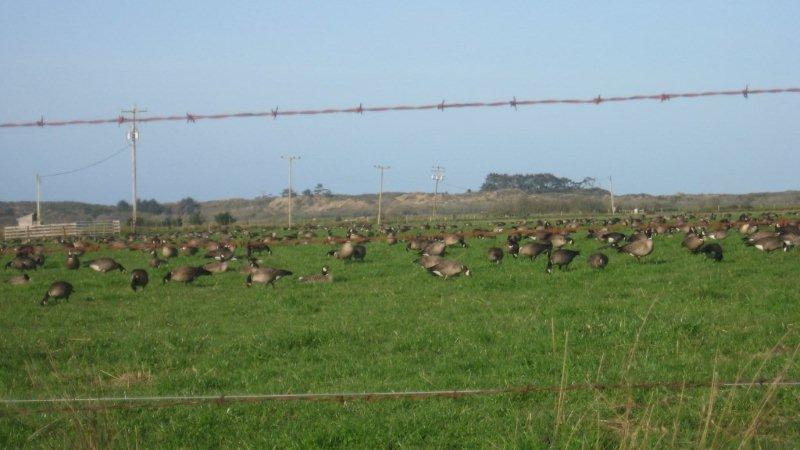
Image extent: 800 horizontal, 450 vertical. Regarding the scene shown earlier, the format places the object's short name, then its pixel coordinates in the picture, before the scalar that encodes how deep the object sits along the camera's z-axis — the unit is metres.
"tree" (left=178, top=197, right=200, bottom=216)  157.75
